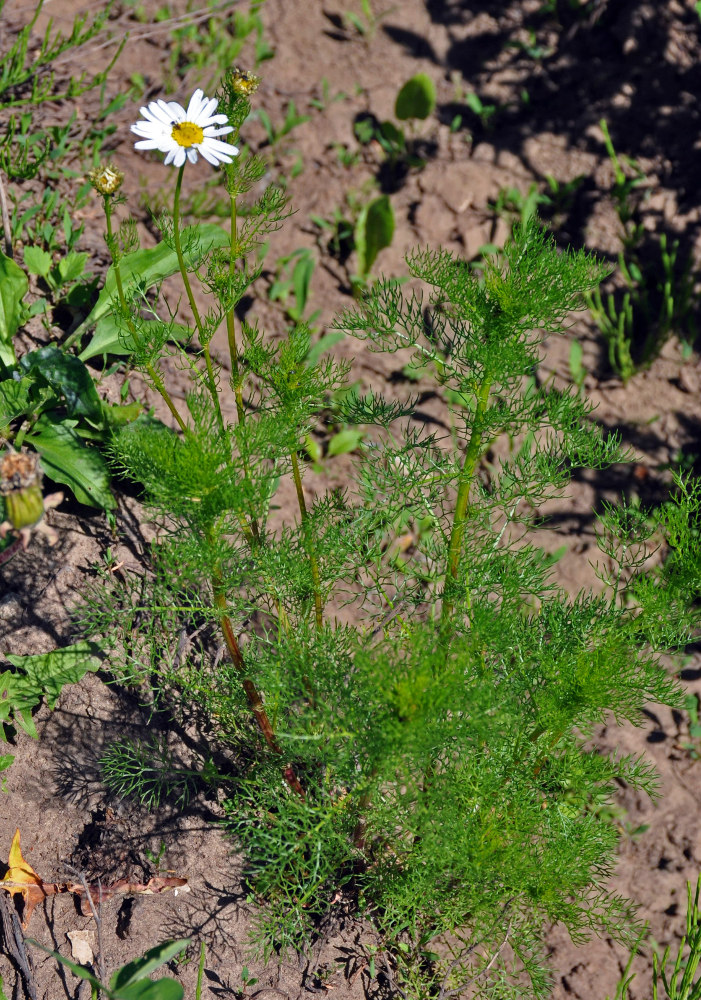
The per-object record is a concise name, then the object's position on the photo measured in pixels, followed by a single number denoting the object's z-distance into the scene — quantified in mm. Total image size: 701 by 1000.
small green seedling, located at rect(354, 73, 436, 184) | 3707
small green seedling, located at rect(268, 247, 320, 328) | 3471
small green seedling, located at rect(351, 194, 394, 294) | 3453
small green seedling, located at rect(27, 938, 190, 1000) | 1693
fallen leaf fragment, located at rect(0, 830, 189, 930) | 2172
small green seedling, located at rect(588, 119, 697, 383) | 3566
